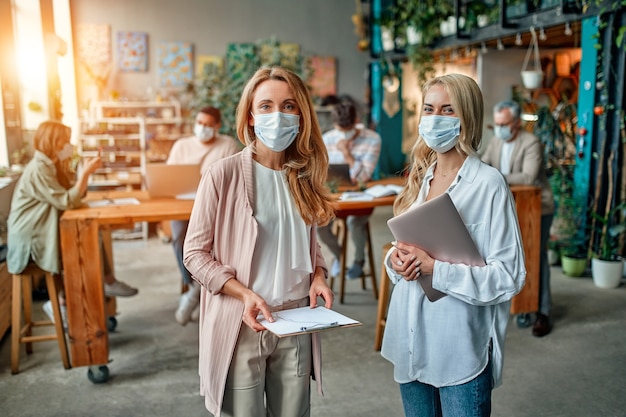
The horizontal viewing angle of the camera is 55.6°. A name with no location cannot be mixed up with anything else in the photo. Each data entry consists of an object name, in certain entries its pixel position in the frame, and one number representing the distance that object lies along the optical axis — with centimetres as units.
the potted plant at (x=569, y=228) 580
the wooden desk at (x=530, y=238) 419
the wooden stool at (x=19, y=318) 363
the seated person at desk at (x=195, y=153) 447
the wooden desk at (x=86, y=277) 335
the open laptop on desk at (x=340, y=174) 471
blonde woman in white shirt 169
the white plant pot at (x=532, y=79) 648
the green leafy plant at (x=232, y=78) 761
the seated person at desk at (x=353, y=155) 526
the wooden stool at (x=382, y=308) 399
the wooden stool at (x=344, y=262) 499
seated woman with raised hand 354
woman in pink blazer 172
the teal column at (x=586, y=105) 572
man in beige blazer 435
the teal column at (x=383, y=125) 1056
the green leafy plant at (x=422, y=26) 831
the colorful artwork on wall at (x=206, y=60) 995
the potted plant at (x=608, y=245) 540
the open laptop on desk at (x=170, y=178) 428
